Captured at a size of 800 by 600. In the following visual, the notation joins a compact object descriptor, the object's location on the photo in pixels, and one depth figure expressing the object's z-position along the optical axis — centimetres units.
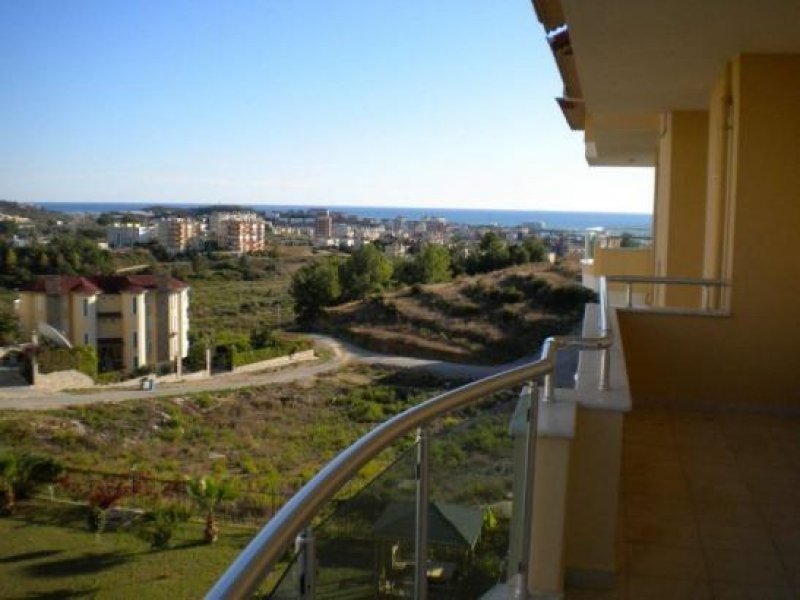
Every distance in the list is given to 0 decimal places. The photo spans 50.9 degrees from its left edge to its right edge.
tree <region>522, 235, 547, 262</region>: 4847
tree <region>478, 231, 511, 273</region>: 5069
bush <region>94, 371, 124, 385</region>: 3869
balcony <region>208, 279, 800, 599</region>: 132
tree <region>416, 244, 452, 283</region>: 5281
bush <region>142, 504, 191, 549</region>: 2086
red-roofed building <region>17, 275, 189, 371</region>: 4181
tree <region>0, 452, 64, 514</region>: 2373
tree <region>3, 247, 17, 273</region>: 5197
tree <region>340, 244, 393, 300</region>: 5119
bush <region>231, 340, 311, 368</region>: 3969
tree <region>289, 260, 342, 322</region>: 5041
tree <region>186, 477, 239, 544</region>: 2156
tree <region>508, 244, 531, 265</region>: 4903
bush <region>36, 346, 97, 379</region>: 3809
